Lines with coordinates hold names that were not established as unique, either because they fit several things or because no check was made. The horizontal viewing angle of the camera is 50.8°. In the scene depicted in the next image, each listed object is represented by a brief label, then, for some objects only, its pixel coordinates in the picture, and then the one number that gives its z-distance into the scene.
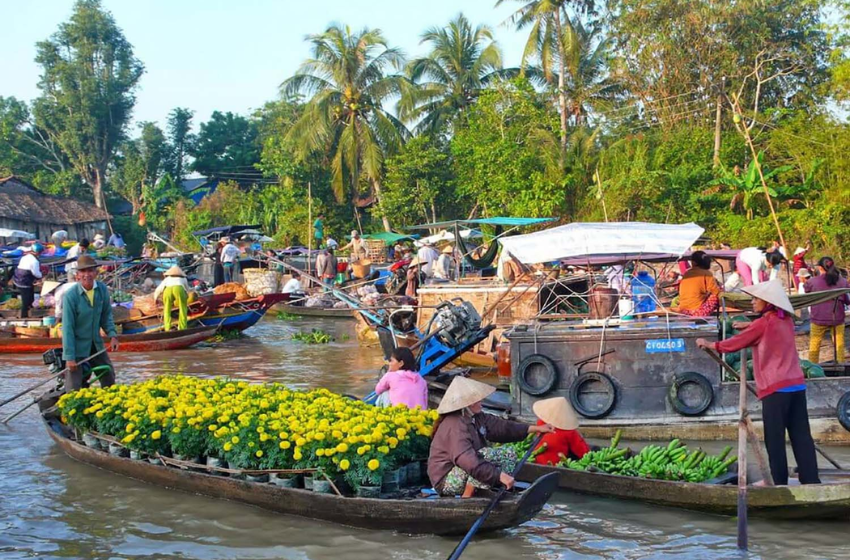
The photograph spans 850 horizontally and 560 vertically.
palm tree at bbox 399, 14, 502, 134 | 33.28
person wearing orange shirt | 9.51
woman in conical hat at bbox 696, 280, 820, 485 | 6.02
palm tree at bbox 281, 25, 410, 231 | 31.72
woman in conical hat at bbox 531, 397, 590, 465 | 6.95
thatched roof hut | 32.16
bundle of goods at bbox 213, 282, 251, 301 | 17.97
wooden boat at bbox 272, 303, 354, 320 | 22.06
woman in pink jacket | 7.50
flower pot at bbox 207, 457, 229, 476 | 6.68
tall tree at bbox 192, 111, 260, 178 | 44.53
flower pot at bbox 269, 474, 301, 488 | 6.30
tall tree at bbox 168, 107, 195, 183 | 45.41
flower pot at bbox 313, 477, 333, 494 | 6.14
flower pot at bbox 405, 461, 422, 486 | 6.24
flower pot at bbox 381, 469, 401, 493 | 6.09
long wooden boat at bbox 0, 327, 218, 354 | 15.59
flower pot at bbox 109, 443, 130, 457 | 7.28
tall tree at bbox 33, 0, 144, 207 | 42.84
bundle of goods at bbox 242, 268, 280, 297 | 23.52
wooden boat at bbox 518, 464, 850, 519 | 5.82
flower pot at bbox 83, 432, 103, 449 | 7.61
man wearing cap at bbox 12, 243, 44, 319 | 17.20
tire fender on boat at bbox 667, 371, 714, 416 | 8.34
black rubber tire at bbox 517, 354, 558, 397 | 8.67
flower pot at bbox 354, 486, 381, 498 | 5.96
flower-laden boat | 5.82
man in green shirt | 8.17
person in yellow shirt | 15.49
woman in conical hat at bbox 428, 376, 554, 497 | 5.52
